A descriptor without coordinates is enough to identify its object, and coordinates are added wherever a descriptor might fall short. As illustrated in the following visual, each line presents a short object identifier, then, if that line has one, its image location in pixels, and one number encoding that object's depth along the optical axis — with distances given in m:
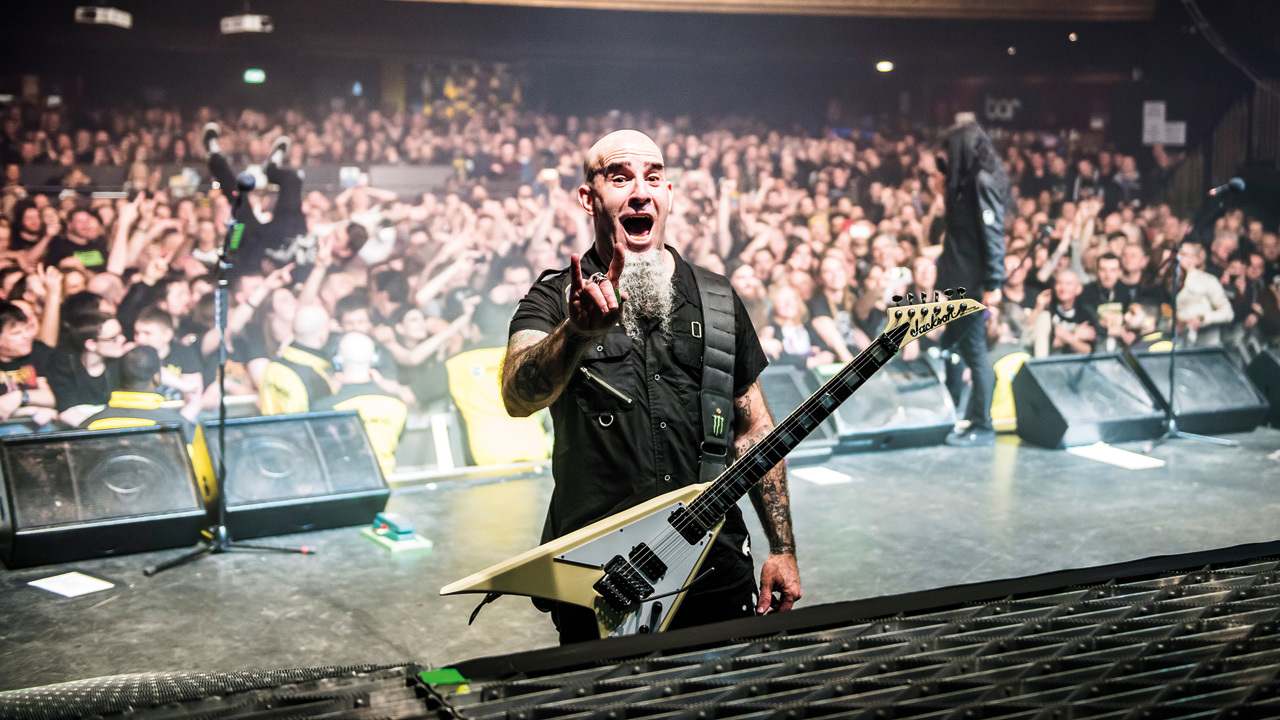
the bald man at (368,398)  7.06
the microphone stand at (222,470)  4.97
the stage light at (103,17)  6.55
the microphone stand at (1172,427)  7.86
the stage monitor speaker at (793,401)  7.29
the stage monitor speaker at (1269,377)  8.66
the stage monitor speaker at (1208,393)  8.18
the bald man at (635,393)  2.22
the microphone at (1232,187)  7.27
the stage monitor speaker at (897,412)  7.72
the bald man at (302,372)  6.90
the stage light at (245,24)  6.82
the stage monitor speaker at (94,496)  5.09
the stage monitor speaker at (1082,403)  7.78
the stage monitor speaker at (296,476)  5.55
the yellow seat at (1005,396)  8.48
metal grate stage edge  1.02
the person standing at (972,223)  8.32
